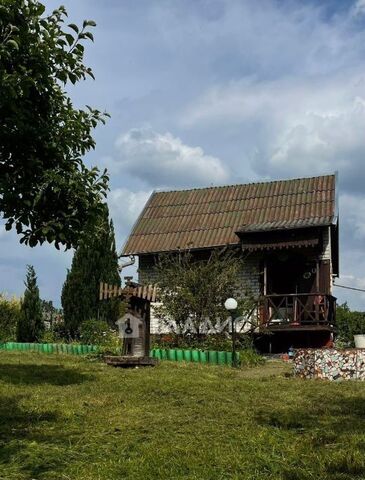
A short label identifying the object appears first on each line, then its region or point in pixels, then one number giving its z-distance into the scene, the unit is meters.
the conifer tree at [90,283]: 23.03
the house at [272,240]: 19.95
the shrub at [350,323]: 28.96
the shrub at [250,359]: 15.53
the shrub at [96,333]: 20.33
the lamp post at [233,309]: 15.01
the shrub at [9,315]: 25.84
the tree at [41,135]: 6.84
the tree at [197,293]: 18.64
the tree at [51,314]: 26.67
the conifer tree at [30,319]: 23.30
